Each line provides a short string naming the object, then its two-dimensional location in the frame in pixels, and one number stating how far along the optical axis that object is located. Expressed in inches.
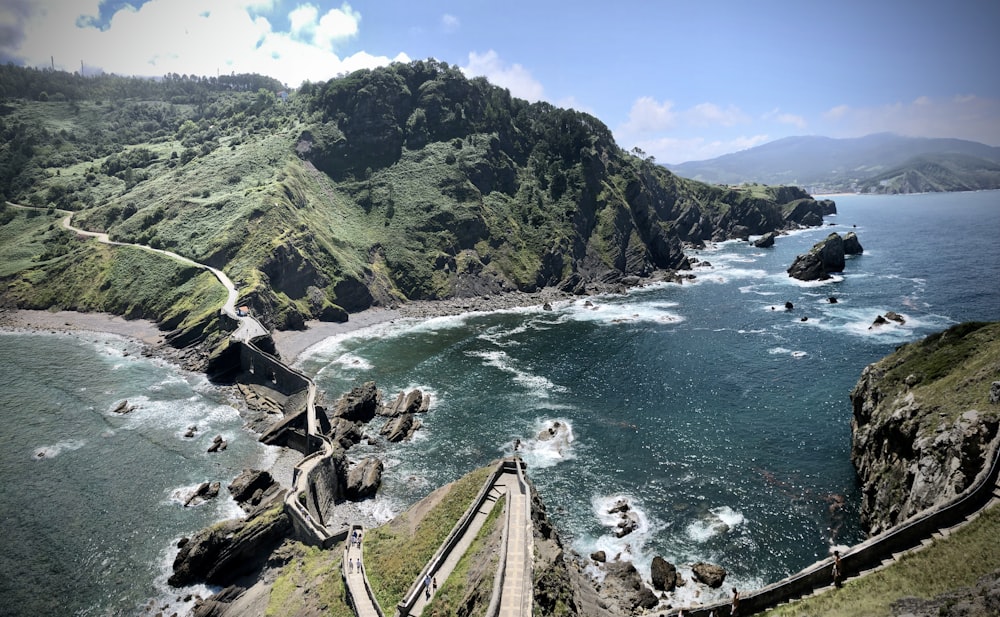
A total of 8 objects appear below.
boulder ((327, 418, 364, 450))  2687.0
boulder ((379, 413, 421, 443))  2760.8
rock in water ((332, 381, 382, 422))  2940.5
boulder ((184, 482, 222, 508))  2235.5
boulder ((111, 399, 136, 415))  2997.0
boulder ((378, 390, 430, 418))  2999.5
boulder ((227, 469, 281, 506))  2252.7
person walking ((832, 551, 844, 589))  1253.1
